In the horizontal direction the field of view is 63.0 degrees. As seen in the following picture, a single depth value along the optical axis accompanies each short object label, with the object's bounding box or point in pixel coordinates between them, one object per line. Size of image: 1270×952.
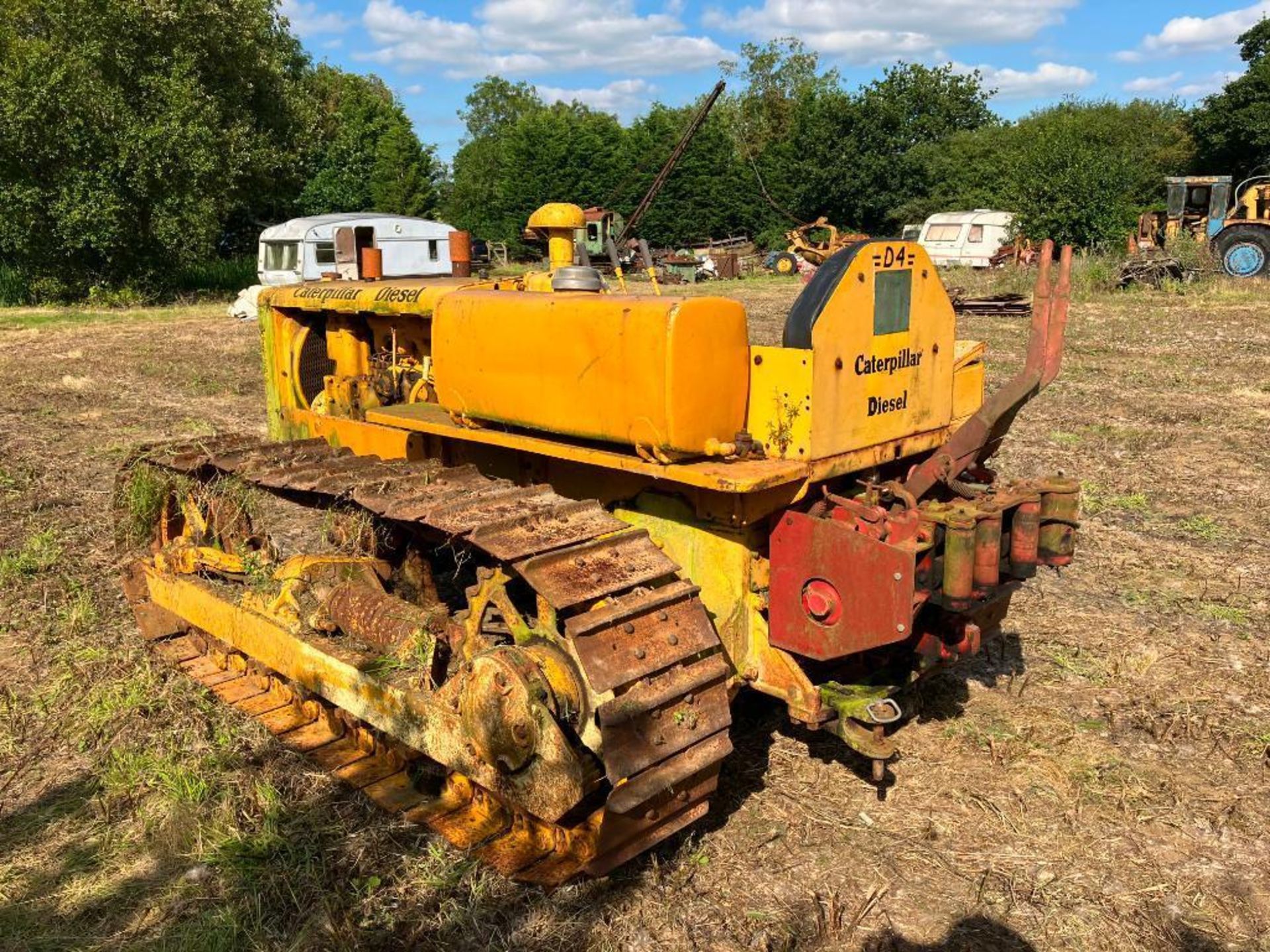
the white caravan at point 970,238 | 29.64
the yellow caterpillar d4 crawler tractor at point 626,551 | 3.43
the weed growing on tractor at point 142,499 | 5.62
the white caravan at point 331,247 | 22.92
